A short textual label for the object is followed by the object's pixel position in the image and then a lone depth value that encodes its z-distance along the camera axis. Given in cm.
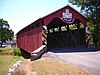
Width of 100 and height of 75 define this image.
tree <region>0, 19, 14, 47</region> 2707
